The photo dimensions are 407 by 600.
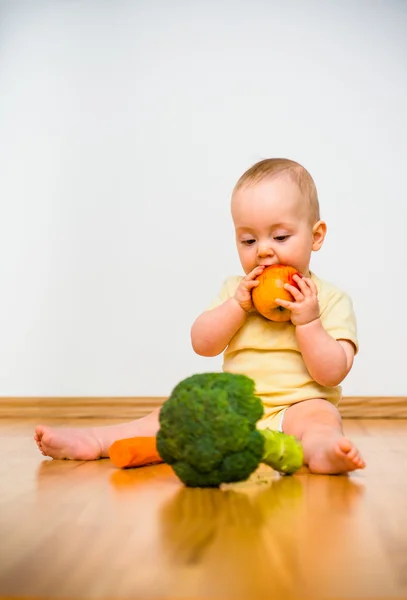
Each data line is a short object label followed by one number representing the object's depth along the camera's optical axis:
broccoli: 1.11
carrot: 1.37
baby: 1.45
